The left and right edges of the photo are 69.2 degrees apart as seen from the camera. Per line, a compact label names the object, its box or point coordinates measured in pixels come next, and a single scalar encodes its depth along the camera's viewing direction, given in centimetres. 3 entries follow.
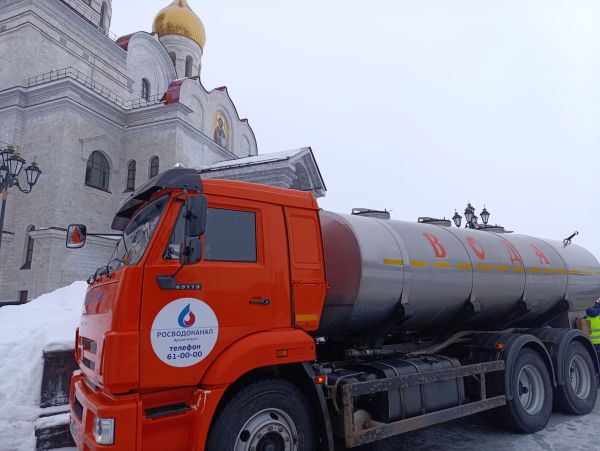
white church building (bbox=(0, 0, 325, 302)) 2145
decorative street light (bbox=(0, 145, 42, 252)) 1137
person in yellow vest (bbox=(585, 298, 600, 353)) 835
